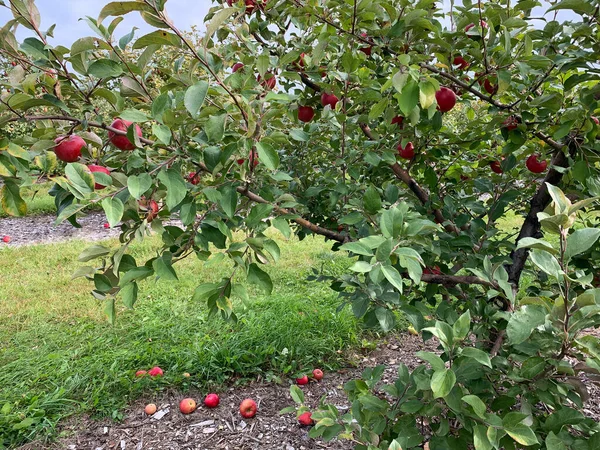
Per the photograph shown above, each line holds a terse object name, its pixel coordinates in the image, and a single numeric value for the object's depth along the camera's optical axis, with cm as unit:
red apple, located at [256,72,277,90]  112
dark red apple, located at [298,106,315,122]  148
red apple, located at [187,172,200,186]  111
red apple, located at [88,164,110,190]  83
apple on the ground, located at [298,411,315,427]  194
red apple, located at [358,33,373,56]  129
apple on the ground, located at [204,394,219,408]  209
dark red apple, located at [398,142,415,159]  152
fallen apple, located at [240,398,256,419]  204
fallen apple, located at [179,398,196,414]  206
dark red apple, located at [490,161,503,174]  184
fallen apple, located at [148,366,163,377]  223
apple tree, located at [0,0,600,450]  77
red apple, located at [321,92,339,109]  136
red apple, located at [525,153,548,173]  157
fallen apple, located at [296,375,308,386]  227
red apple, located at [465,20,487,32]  109
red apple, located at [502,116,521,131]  136
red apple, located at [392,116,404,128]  139
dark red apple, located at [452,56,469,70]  137
